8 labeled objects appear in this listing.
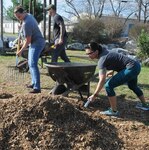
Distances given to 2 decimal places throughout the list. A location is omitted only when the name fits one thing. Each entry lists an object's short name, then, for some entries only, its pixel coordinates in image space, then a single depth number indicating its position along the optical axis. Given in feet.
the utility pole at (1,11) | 72.08
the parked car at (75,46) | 104.83
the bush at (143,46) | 65.26
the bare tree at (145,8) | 193.16
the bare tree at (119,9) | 206.92
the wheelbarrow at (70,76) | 23.97
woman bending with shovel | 21.14
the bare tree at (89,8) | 193.88
